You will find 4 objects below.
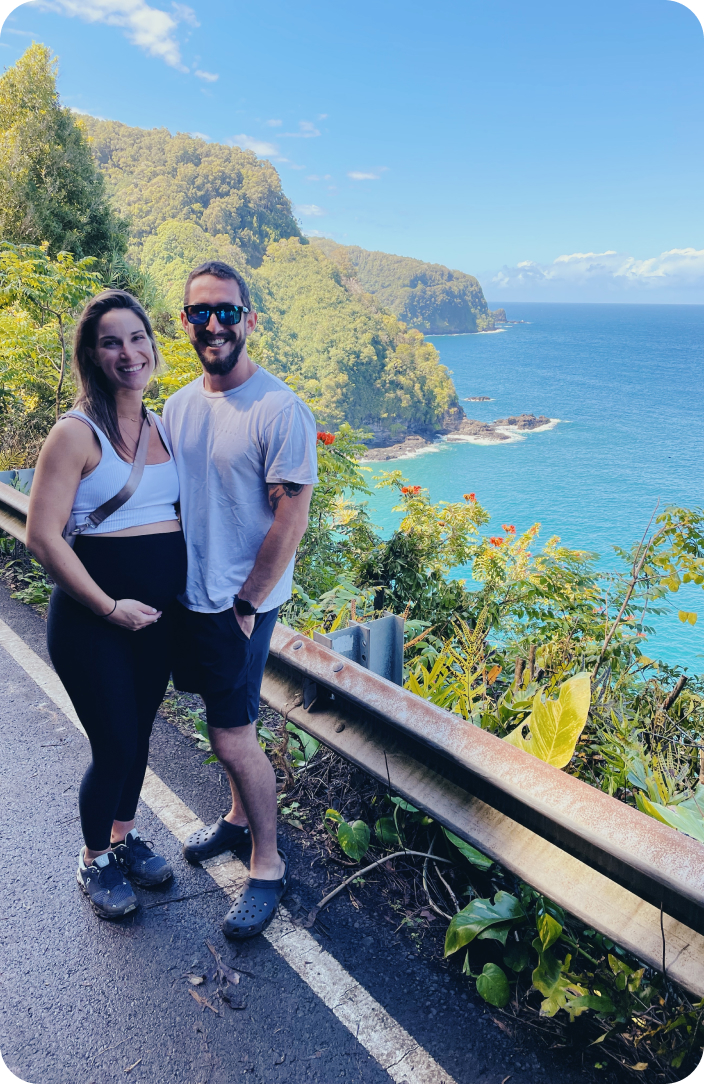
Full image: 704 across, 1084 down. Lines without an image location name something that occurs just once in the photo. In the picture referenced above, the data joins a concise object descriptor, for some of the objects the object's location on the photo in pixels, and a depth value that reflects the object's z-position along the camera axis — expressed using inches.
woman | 76.0
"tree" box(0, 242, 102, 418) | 285.6
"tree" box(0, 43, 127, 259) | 951.0
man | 79.2
